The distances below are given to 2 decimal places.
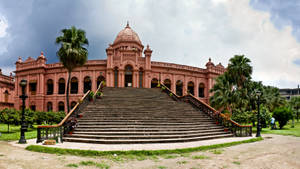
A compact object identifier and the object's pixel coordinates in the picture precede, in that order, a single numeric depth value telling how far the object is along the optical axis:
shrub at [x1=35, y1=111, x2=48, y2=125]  18.26
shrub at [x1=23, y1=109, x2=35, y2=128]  16.68
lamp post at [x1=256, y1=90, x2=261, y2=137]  13.57
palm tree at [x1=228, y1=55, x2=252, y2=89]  23.20
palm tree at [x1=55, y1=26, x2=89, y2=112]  20.64
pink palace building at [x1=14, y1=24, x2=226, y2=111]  30.05
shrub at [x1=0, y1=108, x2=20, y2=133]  15.65
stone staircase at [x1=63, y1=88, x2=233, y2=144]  10.56
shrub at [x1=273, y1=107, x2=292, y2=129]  20.67
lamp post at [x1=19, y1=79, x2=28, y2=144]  10.23
